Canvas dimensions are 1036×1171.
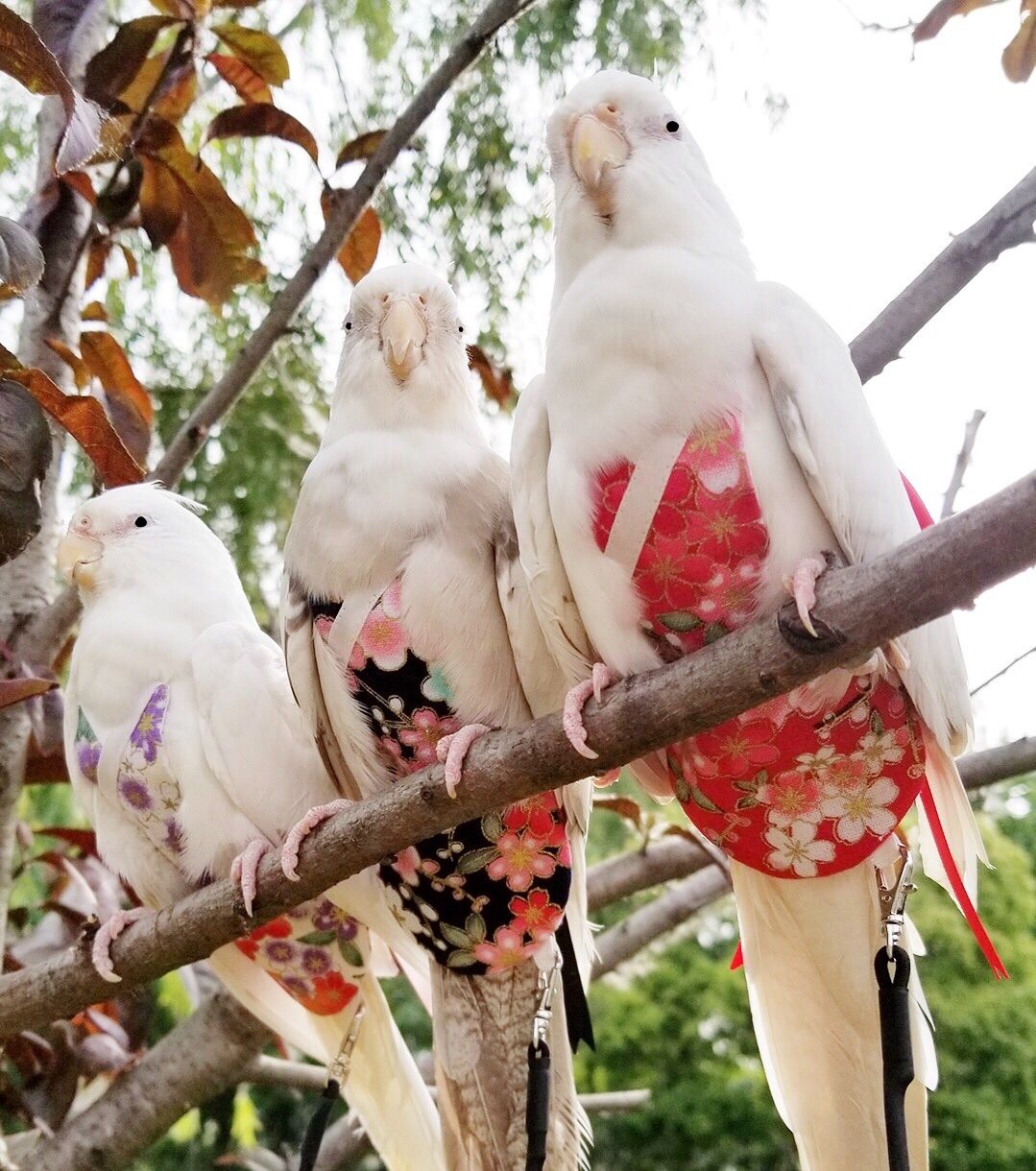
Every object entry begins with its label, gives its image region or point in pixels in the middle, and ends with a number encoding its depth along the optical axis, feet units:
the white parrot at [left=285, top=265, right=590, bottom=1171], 1.28
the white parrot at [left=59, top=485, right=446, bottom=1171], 1.37
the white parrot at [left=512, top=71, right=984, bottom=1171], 1.15
